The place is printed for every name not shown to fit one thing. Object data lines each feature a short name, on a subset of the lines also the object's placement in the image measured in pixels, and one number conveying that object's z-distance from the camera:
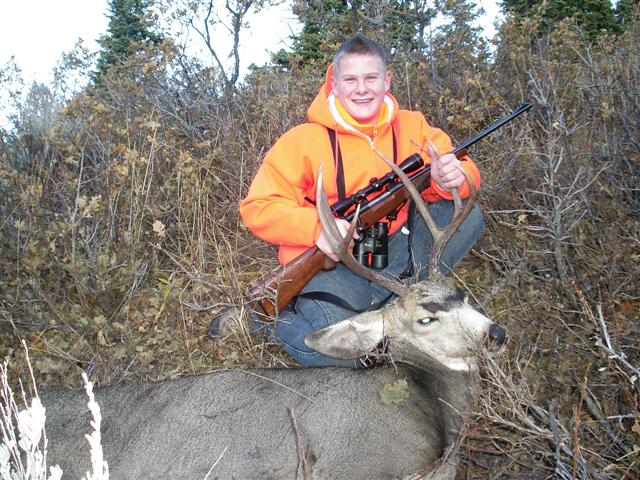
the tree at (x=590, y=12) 12.49
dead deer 2.94
